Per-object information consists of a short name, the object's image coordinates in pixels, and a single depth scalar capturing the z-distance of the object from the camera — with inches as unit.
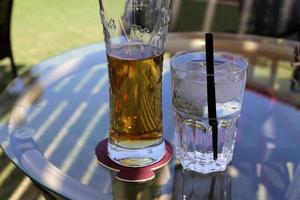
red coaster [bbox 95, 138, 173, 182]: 34.8
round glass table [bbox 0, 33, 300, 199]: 34.7
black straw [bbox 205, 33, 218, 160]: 32.5
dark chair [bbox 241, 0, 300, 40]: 86.3
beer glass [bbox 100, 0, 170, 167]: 34.9
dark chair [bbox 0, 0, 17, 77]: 85.0
